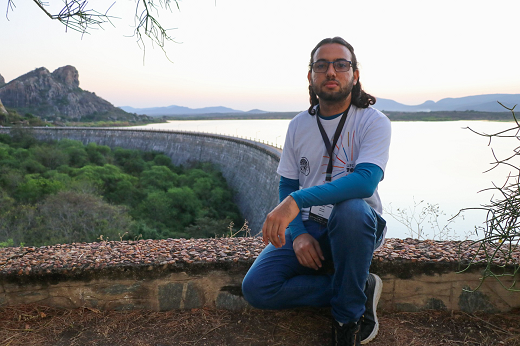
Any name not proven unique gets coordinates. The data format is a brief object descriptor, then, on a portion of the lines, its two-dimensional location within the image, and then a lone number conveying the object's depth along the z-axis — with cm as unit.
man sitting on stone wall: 158
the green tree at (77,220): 1614
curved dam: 2095
